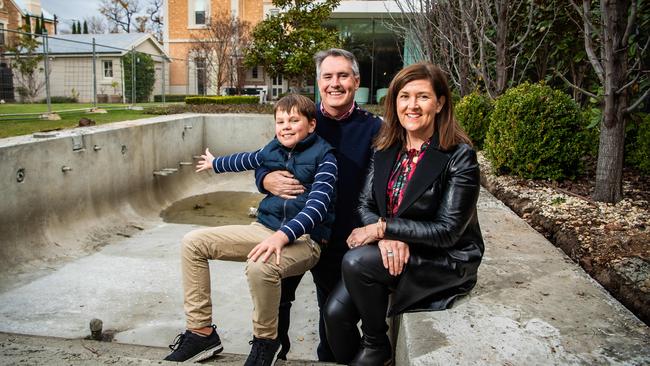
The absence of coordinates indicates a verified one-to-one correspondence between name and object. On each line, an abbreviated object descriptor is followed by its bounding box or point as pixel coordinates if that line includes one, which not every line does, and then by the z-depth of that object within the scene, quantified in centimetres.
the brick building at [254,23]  1847
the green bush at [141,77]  1815
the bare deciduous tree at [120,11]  4566
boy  251
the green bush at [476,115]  829
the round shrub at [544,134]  545
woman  232
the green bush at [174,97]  2112
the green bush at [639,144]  532
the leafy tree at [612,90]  436
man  296
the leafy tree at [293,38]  1451
